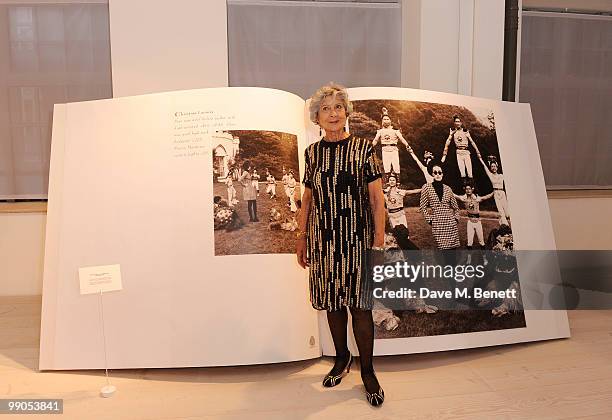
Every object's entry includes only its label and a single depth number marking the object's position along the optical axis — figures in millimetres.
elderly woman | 1947
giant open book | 2242
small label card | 2250
